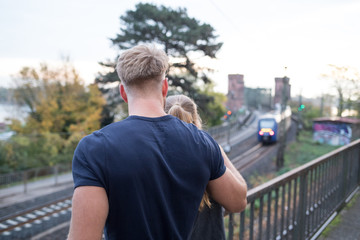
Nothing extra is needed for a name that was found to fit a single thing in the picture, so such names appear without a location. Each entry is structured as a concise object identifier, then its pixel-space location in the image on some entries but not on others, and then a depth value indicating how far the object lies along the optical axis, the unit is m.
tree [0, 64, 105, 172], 24.27
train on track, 26.34
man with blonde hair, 0.94
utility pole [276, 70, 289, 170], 19.27
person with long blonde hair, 1.32
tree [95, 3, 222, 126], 18.83
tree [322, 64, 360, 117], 20.92
